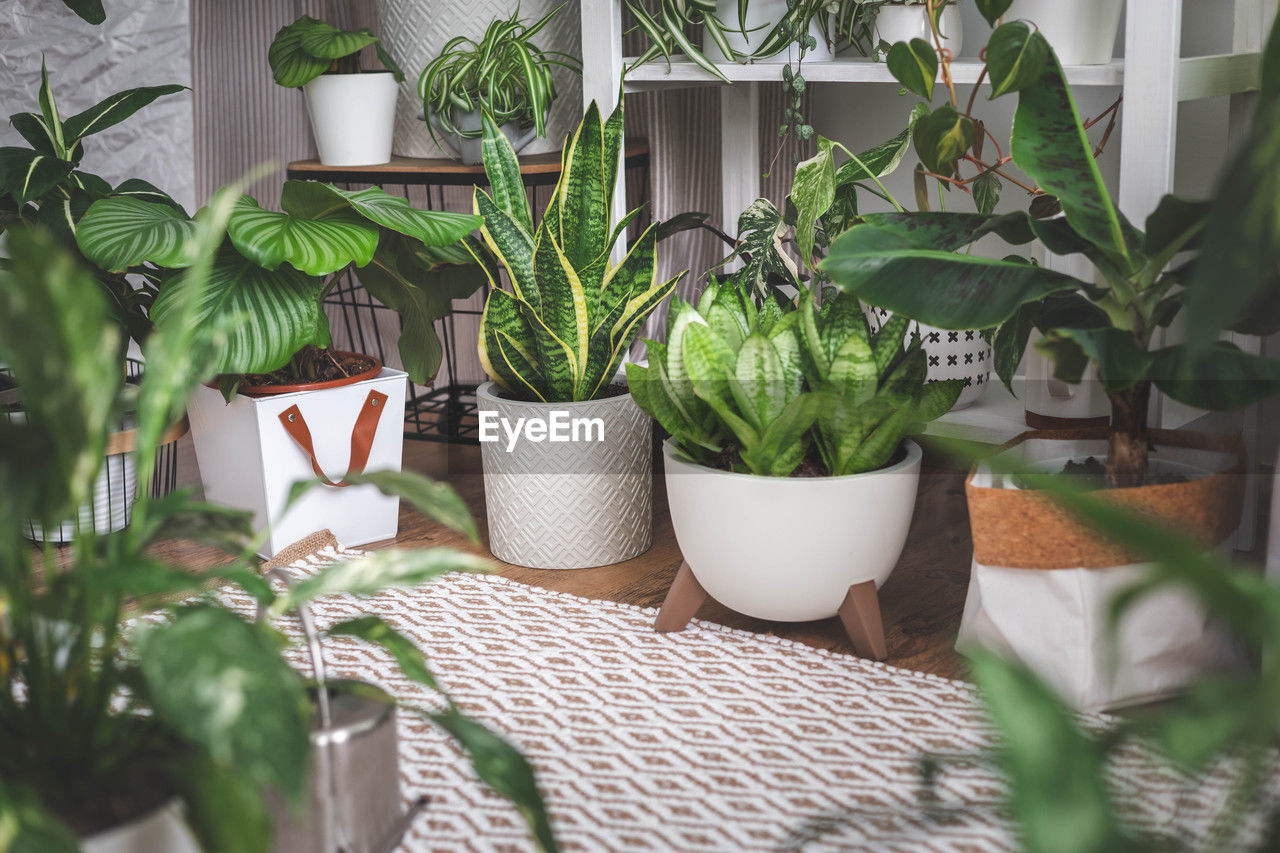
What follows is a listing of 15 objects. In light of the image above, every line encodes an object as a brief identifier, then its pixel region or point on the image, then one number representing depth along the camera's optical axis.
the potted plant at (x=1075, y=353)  1.12
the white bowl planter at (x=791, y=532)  1.29
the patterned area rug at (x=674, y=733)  1.02
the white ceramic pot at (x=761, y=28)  1.69
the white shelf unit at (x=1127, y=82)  1.29
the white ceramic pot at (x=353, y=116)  1.94
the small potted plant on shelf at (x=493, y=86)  1.82
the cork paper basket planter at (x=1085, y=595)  1.17
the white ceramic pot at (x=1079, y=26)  1.42
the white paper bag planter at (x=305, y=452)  1.64
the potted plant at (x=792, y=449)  1.28
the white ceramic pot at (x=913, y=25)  1.56
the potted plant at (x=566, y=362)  1.58
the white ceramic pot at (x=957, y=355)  1.67
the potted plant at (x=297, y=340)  1.45
